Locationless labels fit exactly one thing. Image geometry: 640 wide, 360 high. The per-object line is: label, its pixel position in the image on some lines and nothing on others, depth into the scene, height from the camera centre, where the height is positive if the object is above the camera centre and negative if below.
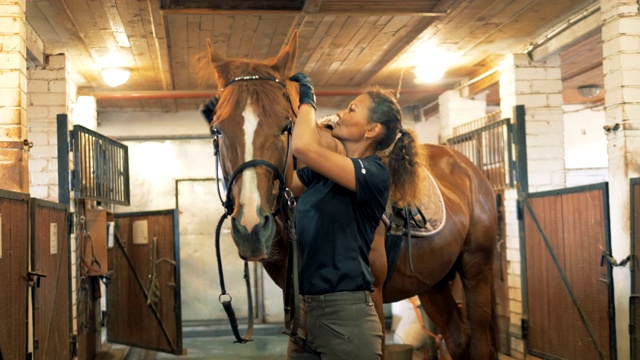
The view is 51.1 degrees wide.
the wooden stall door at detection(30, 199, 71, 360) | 3.68 -0.36
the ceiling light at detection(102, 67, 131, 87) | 5.91 +1.32
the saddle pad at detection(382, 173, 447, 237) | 2.76 +0.00
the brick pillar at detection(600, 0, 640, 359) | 4.01 +0.55
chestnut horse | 2.05 +0.02
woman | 1.93 -0.08
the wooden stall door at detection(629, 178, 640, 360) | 3.71 -0.39
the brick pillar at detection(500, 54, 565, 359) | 5.61 +0.70
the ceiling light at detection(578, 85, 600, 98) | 8.09 +1.47
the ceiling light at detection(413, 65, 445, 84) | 6.34 +1.36
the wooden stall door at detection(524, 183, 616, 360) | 4.33 -0.46
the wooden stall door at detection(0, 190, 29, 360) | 3.01 -0.22
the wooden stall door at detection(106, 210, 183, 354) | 6.15 -0.58
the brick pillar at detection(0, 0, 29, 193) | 3.65 +0.69
